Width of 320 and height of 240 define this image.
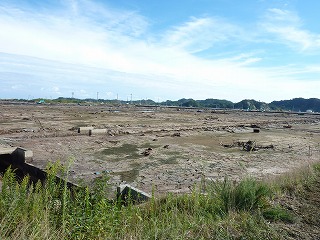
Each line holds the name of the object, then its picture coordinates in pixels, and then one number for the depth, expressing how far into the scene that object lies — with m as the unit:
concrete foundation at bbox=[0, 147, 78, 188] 13.05
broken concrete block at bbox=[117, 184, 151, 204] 8.24
